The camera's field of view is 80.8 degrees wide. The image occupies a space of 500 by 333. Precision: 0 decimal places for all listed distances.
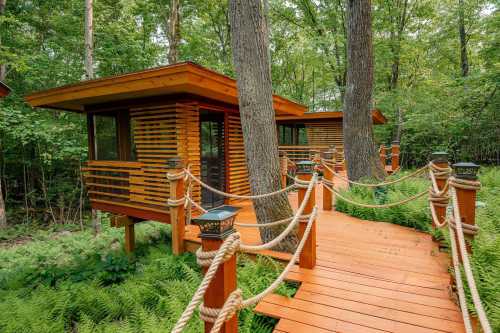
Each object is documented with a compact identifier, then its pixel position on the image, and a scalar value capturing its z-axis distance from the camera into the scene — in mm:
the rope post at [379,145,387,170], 11617
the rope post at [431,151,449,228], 4034
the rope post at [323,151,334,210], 5946
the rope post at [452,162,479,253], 2637
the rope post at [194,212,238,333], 1458
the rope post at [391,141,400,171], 10953
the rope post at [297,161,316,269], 3242
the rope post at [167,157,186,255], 4309
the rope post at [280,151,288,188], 7987
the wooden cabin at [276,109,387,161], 13305
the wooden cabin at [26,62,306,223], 5354
